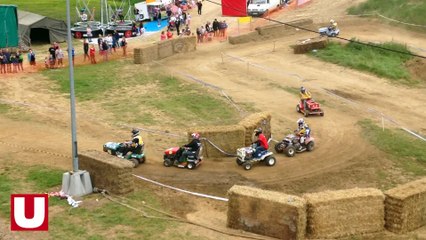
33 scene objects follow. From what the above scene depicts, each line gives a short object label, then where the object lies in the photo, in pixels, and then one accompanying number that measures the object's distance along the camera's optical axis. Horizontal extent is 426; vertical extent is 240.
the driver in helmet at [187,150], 22.33
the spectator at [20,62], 39.34
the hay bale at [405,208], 16.95
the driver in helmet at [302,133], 24.80
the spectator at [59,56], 40.50
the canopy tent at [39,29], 48.31
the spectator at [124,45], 44.34
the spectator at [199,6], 61.92
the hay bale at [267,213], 16.11
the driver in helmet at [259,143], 22.73
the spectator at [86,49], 42.31
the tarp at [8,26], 45.00
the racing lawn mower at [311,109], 30.41
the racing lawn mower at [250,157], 22.61
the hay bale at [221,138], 23.88
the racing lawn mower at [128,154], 22.47
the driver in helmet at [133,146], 22.56
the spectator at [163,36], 49.17
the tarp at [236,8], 51.66
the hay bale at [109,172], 19.09
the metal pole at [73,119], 19.20
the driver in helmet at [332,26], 48.56
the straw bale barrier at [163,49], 41.25
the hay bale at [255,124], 24.46
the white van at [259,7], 58.25
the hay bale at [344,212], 16.45
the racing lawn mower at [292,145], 24.44
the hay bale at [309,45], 45.41
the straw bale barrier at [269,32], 48.91
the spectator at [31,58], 40.38
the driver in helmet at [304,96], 30.50
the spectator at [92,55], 41.50
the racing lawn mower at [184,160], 22.33
